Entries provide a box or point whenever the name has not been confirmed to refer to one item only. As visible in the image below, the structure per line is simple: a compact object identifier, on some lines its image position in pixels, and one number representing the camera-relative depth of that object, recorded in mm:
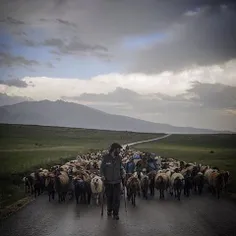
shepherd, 9500
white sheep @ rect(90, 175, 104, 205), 12234
